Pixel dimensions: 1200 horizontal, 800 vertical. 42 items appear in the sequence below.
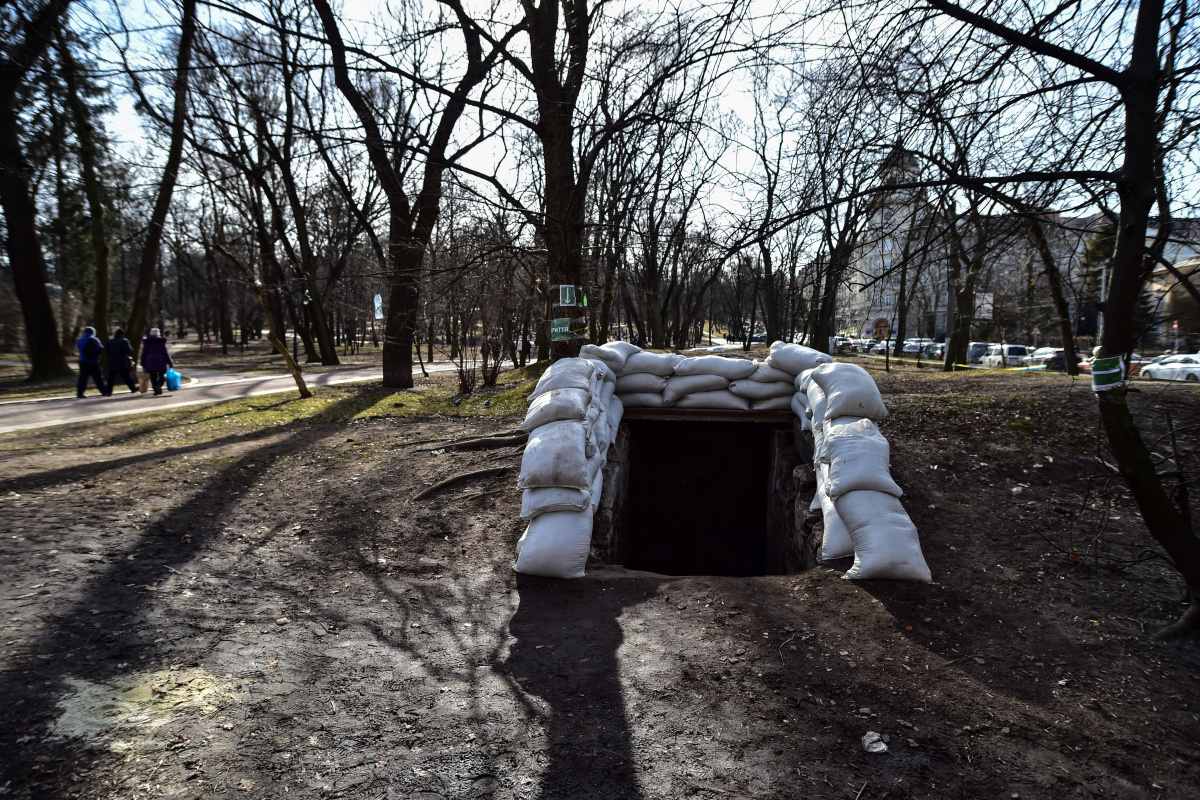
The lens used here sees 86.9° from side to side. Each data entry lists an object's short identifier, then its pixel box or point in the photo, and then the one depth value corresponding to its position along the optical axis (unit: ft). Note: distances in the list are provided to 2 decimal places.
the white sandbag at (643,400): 20.40
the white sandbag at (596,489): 14.51
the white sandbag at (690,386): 19.90
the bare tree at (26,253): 37.73
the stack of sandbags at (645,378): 20.34
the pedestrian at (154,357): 39.42
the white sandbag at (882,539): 11.99
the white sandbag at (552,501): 13.53
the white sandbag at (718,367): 19.86
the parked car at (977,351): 92.68
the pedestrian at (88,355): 36.70
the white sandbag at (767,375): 19.48
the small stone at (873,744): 7.81
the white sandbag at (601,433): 16.30
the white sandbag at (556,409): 15.01
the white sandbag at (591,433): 15.23
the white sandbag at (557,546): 13.11
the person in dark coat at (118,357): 39.14
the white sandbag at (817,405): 15.44
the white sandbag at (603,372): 18.50
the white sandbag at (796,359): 18.40
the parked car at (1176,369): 50.16
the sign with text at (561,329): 23.81
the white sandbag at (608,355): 19.31
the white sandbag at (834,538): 12.94
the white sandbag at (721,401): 19.79
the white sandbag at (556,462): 13.64
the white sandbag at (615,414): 18.02
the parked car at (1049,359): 60.90
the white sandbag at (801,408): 16.76
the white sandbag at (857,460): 12.89
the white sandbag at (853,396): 14.49
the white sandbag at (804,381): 17.08
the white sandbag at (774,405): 19.64
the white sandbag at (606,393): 18.51
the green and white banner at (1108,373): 9.19
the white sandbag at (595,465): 14.88
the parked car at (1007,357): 79.92
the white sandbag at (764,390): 19.57
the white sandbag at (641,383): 20.33
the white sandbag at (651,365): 20.40
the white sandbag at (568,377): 16.26
